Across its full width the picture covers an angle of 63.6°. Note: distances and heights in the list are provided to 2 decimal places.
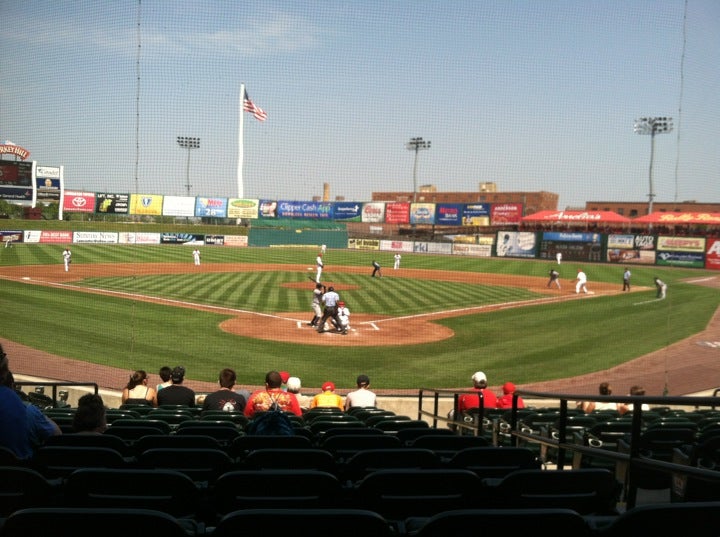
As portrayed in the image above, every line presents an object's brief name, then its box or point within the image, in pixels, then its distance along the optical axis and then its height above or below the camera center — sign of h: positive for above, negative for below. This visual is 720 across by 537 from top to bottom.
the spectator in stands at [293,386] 7.65 -2.14
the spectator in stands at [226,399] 7.11 -2.19
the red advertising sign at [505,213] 52.69 +1.91
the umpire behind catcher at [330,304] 16.81 -2.23
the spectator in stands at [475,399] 7.90 -2.28
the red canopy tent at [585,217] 49.56 +1.75
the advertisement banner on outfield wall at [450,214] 54.04 +1.69
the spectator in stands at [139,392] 8.27 -2.49
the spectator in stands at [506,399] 8.12 -2.32
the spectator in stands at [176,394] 7.97 -2.39
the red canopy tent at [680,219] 42.53 +1.76
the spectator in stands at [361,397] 8.37 -2.45
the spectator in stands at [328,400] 7.84 -2.36
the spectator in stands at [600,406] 8.17 -2.52
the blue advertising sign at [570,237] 45.81 +0.05
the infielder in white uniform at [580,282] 27.90 -2.15
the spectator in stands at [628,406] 7.63 -2.37
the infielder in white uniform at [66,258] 28.75 -2.12
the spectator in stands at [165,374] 8.70 -2.31
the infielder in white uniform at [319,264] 25.80 -1.69
